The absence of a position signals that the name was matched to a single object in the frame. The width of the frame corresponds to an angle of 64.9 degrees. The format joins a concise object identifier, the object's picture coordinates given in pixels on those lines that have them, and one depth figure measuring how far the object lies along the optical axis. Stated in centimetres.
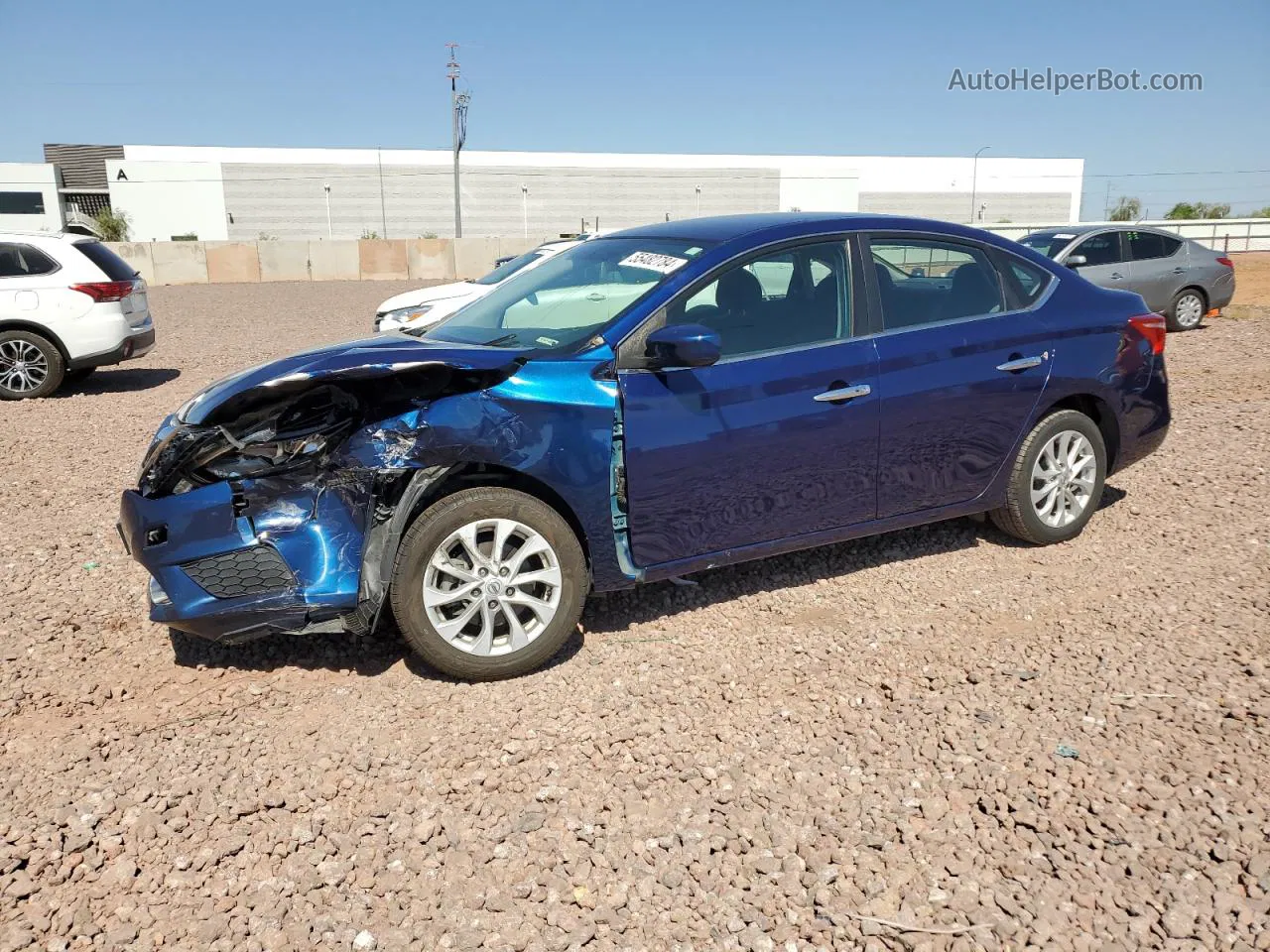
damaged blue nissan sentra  372
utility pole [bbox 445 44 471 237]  5881
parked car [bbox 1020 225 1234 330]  1365
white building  7156
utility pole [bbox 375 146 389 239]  7412
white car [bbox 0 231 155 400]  1077
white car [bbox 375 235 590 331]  1084
